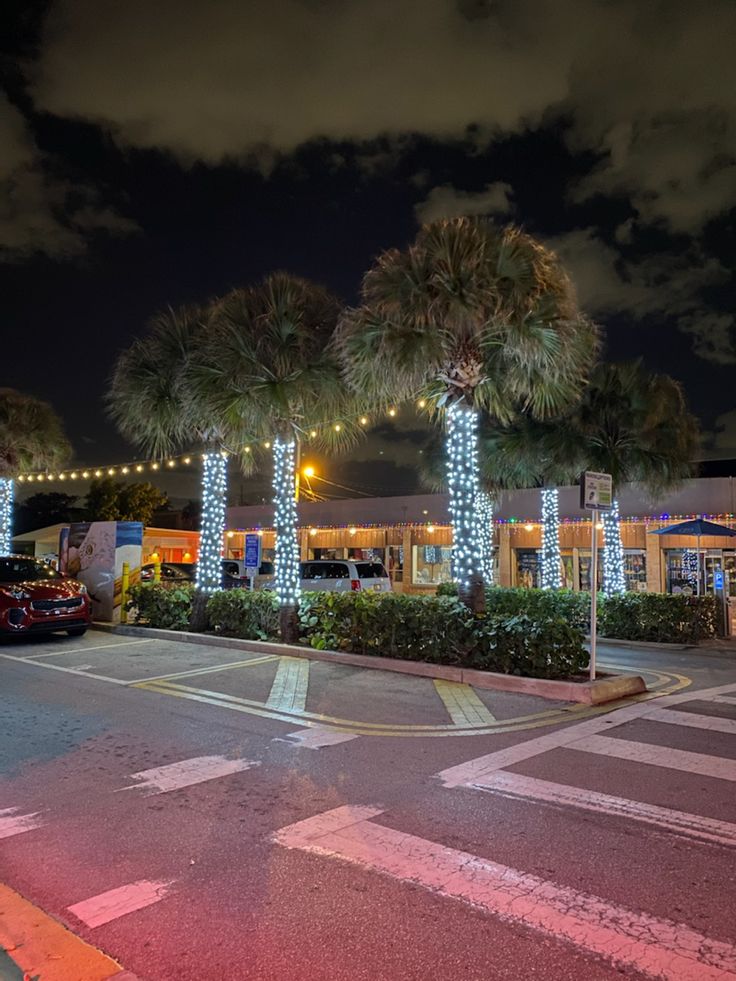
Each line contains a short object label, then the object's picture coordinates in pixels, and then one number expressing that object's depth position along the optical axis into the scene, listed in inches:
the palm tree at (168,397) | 625.3
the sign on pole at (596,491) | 405.4
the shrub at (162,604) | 669.3
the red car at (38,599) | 584.4
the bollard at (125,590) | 727.1
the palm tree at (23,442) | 960.3
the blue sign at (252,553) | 747.4
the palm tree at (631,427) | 666.2
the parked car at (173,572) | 1040.2
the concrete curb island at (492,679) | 366.3
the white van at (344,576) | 832.3
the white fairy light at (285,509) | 573.9
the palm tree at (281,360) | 532.0
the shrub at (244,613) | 585.0
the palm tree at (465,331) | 431.8
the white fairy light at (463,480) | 474.0
